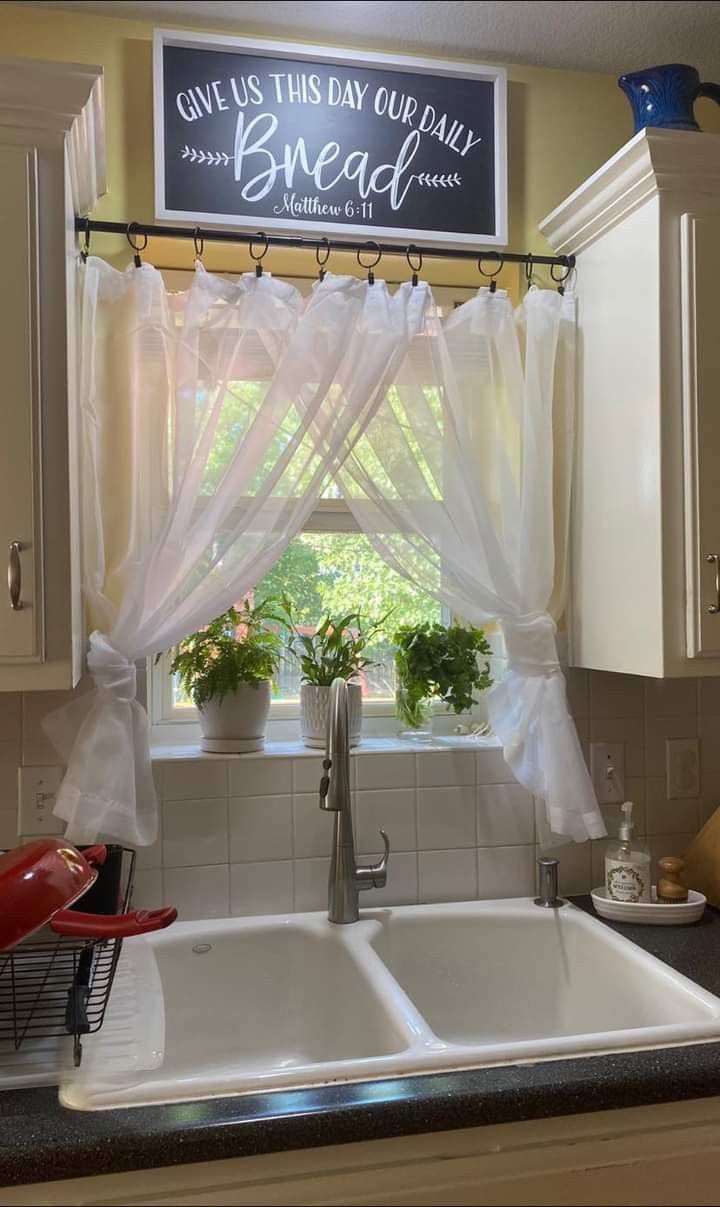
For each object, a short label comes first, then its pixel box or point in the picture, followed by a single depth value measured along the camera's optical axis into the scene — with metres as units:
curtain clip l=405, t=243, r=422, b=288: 1.91
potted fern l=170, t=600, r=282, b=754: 1.88
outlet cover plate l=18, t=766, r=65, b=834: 1.76
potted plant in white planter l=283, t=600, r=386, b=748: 1.95
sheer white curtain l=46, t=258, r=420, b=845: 1.71
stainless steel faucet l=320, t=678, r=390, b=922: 1.76
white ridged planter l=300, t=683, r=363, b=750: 1.94
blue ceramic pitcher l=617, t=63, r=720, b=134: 1.74
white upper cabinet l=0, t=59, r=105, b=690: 1.46
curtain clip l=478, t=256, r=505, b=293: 1.93
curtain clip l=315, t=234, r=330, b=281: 1.86
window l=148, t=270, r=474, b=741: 2.09
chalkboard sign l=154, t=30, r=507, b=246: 1.86
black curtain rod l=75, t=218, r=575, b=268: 1.79
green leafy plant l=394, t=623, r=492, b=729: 1.96
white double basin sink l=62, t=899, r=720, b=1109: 1.60
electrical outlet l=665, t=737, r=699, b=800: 2.04
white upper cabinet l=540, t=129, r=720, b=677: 1.68
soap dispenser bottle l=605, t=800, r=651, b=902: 1.83
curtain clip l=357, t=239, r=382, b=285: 1.89
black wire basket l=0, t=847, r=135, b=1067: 1.29
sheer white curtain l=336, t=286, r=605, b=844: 1.84
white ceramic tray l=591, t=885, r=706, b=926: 1.78
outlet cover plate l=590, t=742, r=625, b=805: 2.01
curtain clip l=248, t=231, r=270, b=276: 1.81
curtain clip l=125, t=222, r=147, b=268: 1.79
